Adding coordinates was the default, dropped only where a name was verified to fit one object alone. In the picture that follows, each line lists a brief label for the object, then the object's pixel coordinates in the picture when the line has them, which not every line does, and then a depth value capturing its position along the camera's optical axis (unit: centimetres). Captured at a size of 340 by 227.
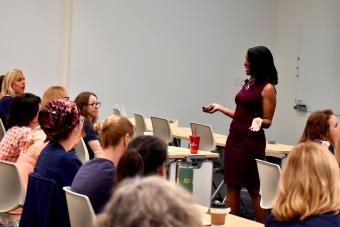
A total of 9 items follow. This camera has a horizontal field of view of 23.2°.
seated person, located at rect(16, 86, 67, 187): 543
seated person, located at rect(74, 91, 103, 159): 702
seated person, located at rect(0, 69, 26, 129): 891
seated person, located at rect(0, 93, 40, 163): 601
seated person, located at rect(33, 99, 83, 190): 442
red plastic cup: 785
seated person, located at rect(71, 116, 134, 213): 398
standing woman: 644
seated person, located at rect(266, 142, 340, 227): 320
